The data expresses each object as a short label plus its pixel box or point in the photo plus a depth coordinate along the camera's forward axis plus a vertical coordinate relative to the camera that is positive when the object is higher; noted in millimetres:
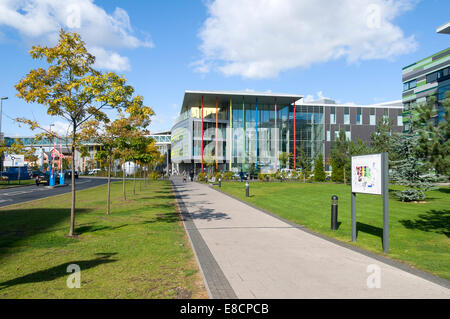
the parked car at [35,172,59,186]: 35156 -1491
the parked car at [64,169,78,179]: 58475 -1728
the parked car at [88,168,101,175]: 85044 -1565
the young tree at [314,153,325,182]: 42725 -878
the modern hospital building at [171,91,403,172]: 57656 +6989
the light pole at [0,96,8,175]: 37156 +7849
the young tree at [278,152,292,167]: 53750 +1288
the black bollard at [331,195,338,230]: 10079 -1622
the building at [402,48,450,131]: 47438 +15356
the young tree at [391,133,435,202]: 17000 -372
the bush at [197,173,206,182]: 44644 -1593
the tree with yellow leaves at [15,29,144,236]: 8289 +2149
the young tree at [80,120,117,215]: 14234 +1369
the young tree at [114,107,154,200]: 14925 +1479
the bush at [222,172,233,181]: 46344 -1515
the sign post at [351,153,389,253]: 7312 -316
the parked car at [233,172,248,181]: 46906 -1587
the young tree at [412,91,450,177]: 7445 +739
